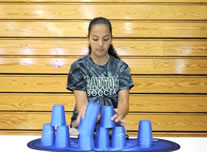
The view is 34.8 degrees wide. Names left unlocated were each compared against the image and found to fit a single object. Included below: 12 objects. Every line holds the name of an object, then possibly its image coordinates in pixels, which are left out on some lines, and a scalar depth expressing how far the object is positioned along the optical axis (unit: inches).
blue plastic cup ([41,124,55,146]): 68.0
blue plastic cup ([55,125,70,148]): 66.2
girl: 83.2
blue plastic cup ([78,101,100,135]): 62.8
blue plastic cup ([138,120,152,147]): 68.5
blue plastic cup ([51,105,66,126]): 68.2
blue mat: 63.8
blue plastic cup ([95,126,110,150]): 64.9
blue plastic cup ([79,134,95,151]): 63.2
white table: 63.6
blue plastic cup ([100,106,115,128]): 65.4
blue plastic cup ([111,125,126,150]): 65.7
